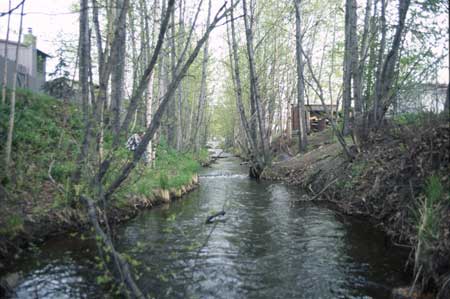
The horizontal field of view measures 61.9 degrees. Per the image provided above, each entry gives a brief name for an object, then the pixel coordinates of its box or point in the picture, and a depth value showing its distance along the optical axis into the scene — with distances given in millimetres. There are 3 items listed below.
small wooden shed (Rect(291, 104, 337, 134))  25406
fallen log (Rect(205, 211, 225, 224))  7766
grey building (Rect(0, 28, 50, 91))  19836
